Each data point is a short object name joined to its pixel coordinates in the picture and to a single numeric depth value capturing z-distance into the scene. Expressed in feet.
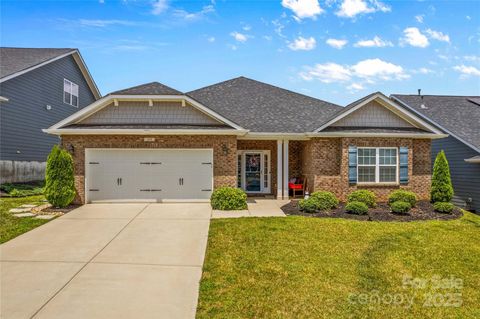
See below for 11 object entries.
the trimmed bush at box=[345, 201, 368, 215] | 36.22
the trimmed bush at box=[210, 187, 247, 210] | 38.29
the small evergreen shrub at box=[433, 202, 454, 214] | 38.22
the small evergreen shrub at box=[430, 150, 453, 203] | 41.78
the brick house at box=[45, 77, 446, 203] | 41.52
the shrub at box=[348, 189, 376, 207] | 40.14
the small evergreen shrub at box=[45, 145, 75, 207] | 37.09
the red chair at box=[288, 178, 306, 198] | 48.73
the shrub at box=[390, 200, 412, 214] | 36.50
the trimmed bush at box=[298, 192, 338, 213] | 37.14
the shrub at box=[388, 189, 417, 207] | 39.88
